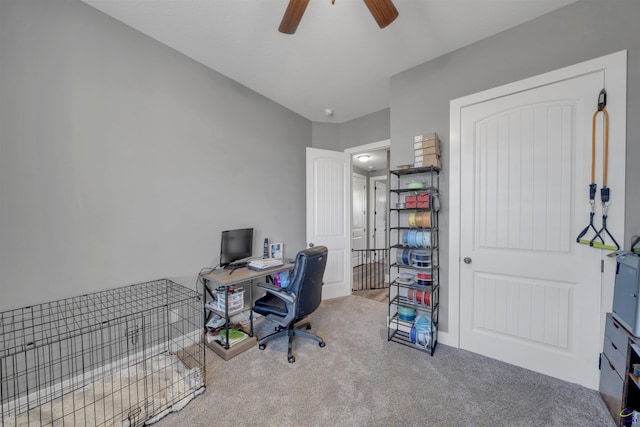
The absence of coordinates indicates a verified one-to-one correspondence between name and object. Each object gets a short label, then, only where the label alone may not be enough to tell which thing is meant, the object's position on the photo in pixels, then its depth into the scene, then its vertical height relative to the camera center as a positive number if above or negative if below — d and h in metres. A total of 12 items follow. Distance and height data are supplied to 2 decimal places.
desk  2.05 -0.64
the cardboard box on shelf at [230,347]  2.04 -1.27
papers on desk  2.38 -0.59
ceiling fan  1.37 +1.21
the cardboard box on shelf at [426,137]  2.17 +0.69
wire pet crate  1.42 -1.16
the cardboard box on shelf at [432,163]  2.13 +0.43
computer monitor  2.42 -0.40
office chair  2.00 -0.79
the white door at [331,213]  3.31 -0.06
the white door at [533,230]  1.67 -0.18
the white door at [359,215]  5.69 -0.16
